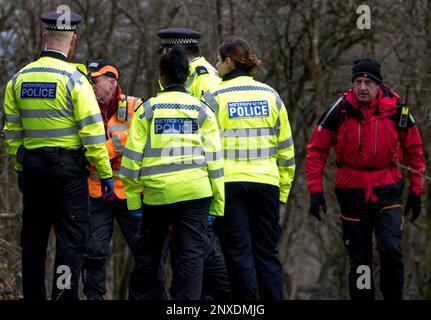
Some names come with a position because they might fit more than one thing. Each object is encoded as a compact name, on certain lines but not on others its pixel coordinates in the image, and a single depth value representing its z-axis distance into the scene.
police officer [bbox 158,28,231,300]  15.85
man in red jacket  15.90
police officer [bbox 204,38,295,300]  14.58
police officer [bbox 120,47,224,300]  13.62
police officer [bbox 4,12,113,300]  14.20
